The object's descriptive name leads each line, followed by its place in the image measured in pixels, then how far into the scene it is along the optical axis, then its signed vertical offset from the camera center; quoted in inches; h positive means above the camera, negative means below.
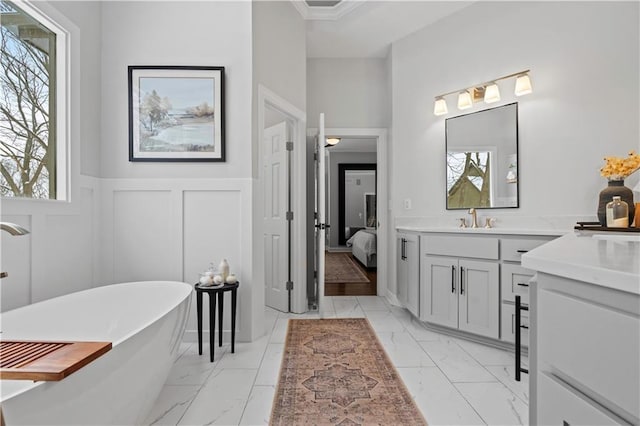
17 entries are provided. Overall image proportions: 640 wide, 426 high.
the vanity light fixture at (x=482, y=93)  106.9 +43.2
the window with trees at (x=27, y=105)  72.4 +25.8
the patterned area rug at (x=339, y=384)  64.3 -42.3
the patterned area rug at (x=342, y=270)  197.5 -43.6
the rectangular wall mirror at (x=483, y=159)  112.9 +19.2
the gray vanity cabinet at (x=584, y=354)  20.2 -10.7
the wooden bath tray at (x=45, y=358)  37.3 -19.2
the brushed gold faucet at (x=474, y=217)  118.6 -2.9
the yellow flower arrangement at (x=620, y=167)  80.7 +10.9
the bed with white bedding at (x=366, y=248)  222.5 -27.7
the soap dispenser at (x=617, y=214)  76.3 -1.2
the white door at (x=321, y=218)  124.2 -3.4
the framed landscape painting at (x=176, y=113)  101.9 +31.2
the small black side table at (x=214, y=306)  90.2 -28.2
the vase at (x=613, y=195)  81.1 +3.4
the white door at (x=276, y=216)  134.0 -2.9
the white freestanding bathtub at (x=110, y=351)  38.7 -24.8
